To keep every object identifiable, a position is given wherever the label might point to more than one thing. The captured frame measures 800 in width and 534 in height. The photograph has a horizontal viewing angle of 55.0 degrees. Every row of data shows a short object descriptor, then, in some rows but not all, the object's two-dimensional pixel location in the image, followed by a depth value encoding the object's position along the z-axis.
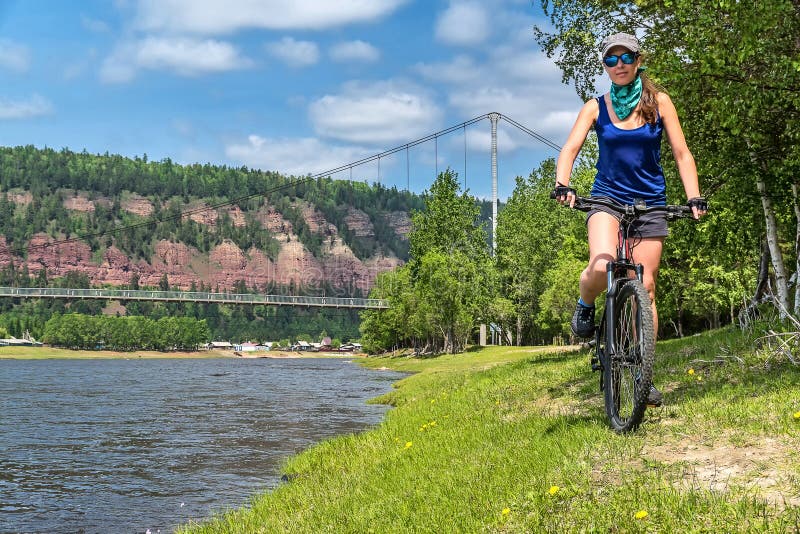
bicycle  5.62
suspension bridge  100.88
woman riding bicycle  6.06
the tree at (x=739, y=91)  9.80
